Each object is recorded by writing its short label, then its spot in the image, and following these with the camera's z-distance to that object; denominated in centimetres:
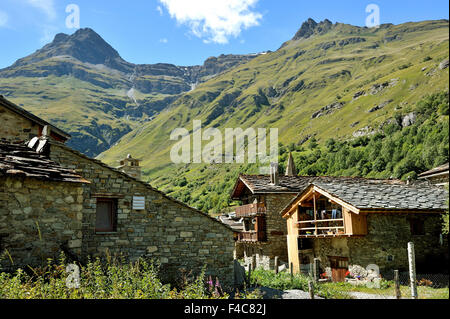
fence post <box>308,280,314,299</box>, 1117
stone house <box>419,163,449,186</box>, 1621
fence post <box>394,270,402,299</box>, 902
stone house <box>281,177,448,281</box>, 1661
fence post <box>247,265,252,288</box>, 1475
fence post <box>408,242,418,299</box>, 774
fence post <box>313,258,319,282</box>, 1723
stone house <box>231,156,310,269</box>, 2897
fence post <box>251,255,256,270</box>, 2925
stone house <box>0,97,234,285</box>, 1159
